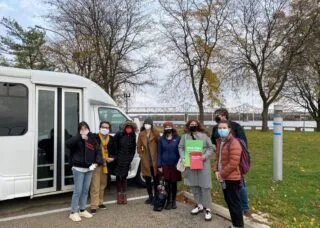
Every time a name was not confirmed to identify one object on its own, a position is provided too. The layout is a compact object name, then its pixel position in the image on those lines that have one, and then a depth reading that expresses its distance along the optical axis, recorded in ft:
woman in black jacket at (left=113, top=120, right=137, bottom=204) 14.99
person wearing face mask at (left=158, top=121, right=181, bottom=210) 14.16
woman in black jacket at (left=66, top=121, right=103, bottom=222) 13.35
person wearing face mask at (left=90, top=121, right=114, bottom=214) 14.19
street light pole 58.75
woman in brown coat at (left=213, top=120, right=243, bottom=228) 11.39
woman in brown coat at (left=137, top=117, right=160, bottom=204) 14.90
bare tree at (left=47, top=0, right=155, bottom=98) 46.46
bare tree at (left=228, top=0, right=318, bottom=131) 55.97
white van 14.04
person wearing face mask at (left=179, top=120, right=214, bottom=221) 13.47
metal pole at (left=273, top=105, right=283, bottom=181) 18.22
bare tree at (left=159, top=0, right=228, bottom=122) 55.34
